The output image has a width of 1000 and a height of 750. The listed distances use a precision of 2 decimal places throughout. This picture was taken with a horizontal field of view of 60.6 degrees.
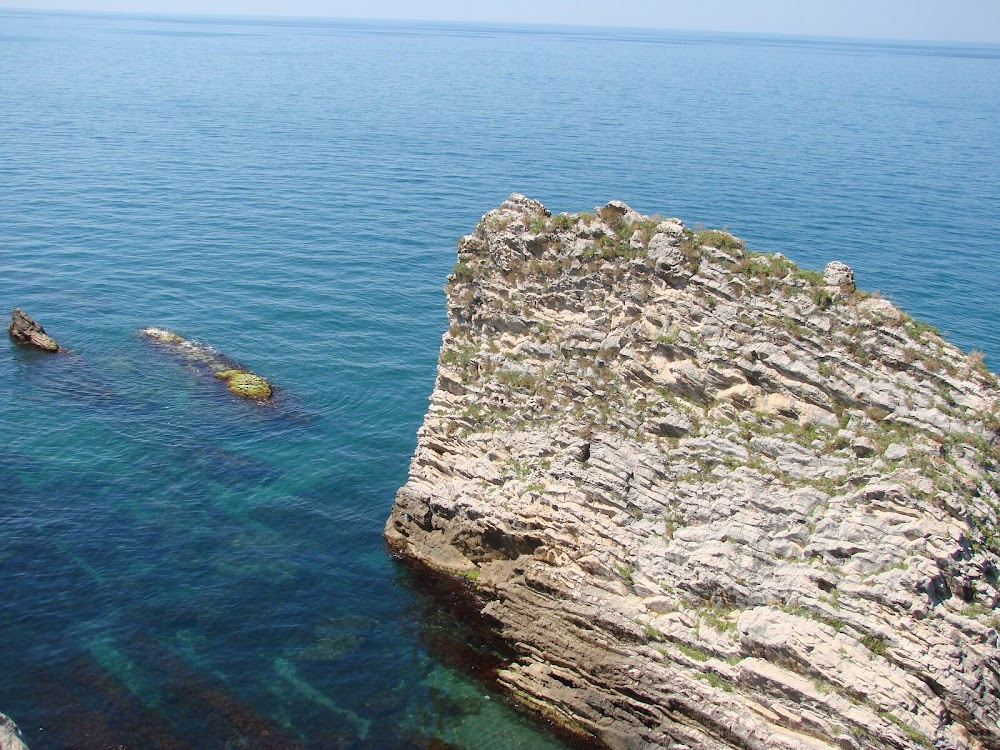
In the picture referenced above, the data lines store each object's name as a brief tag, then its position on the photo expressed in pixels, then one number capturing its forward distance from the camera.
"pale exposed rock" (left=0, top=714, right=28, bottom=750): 26.94
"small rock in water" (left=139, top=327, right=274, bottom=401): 62.66
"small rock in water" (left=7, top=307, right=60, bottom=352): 67.44
